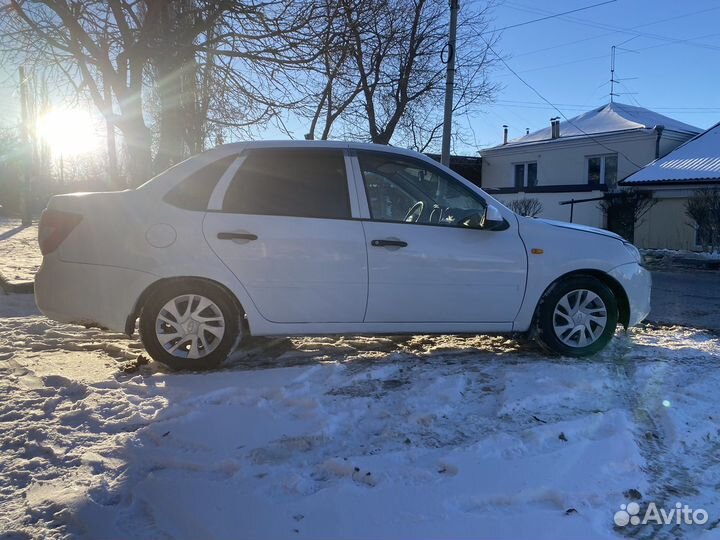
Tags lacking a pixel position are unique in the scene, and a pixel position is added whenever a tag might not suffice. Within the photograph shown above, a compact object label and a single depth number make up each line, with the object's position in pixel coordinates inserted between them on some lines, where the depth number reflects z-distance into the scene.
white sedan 4.31
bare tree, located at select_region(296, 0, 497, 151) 12.41
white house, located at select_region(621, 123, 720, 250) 20.08
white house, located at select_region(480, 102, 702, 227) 24.34
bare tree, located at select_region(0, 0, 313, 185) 7.73
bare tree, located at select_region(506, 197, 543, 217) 22.45
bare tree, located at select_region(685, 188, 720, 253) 16.28
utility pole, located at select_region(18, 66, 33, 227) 19.73
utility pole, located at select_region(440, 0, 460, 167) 12.19
